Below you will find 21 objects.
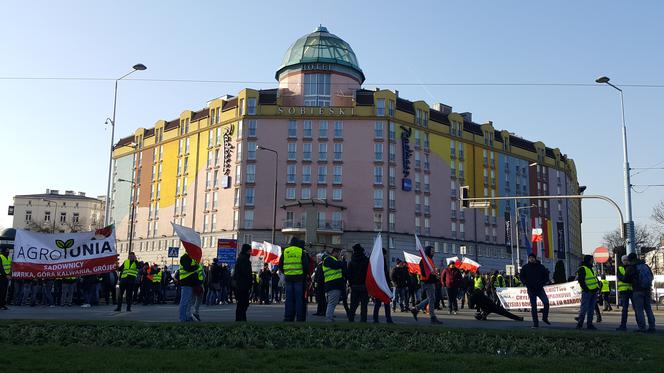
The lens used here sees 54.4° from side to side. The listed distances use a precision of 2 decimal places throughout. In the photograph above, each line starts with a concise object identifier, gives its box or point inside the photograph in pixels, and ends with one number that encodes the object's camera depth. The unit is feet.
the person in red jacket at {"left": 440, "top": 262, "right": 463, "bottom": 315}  80.27
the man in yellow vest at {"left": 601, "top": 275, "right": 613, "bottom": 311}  92.79
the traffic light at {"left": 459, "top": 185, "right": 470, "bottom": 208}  108.08
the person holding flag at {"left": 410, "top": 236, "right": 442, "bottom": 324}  56.80
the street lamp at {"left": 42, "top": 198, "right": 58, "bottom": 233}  443.98
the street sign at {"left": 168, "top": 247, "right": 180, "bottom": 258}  135.85
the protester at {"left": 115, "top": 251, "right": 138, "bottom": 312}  64.08
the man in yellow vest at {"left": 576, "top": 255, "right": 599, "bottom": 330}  52.01
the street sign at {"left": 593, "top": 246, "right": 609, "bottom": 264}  96.29
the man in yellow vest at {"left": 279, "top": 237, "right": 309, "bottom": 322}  48.96
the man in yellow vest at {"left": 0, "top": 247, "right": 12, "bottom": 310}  67.51
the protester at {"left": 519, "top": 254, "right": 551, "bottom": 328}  54.08
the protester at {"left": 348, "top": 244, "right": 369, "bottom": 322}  52.90
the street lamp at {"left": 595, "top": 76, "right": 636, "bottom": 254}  93.45
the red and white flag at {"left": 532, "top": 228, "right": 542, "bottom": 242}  138.62
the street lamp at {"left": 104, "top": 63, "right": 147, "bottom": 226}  134.64
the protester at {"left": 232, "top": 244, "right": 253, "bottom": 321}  48.67
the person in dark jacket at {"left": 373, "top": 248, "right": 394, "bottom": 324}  51.59
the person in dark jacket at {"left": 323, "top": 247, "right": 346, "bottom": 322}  52.08
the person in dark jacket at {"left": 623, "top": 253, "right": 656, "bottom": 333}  50.44
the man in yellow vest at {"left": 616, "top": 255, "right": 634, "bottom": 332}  51.55
